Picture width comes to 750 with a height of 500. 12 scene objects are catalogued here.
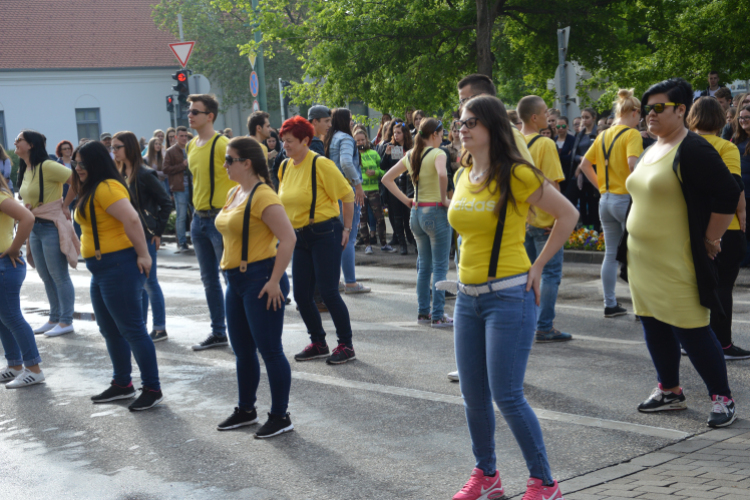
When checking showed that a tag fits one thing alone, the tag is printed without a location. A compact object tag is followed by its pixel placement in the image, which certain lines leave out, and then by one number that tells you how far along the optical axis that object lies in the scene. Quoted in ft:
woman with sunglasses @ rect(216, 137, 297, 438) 16.84
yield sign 62.34
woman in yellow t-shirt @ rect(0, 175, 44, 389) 21.81
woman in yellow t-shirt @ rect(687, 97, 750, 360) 19.65
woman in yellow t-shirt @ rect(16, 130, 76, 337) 26.99
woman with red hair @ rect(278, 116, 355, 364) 22.65
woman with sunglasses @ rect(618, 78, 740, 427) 16.11
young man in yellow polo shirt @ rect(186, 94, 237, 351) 24.85
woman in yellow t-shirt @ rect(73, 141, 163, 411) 19.43
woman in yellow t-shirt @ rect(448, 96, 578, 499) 12.48
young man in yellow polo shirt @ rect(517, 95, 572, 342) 23.07
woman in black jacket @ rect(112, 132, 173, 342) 25.59
